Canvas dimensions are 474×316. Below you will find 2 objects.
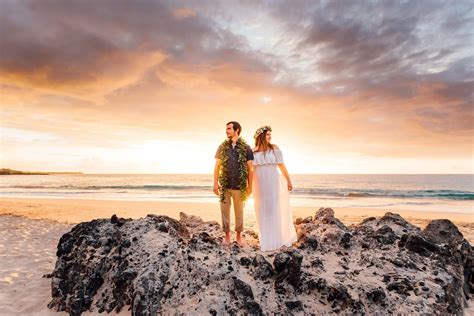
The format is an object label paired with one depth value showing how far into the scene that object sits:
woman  6.46
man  6.54
